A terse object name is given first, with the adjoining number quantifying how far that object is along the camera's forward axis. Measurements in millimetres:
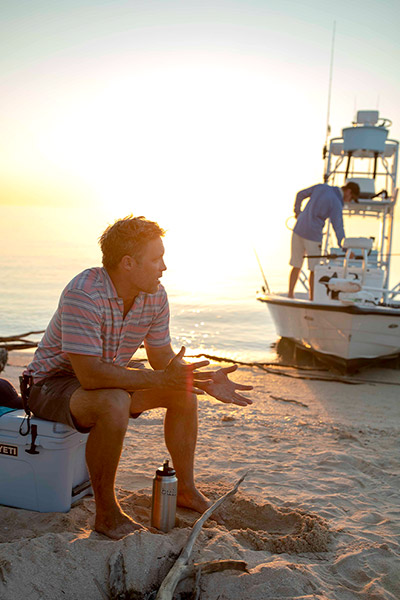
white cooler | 2645
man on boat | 8352
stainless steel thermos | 2566
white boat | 7707
